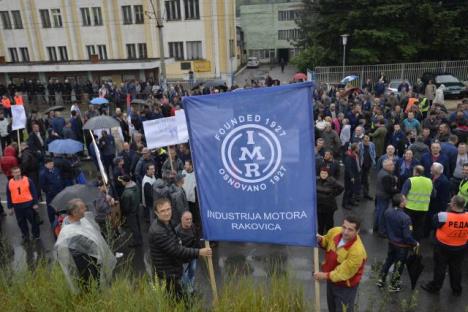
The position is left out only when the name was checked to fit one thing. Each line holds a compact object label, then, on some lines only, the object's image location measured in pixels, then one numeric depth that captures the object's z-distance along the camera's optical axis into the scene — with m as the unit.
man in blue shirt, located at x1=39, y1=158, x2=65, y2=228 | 8.27
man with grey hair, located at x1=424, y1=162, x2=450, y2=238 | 7.26
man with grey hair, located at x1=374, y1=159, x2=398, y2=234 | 7.34
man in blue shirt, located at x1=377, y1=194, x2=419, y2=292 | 5.71
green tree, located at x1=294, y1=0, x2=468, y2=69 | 25.05
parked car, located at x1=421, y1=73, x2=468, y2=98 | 22.14
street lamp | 23.80
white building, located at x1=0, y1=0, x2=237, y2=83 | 32.56
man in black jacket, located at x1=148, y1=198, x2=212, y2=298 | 4.50
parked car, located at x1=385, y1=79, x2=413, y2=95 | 20.91
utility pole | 22.70
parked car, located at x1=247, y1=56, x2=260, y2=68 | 47.64
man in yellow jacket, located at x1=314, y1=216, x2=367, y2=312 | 4.29
